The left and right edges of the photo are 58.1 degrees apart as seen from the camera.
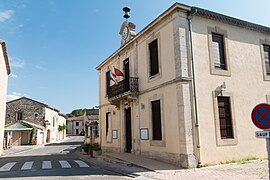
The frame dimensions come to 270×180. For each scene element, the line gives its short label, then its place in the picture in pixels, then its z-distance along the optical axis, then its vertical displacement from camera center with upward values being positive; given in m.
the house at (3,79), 16.75 +3.48
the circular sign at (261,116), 4.68 +0.11
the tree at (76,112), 103.34 +5.57
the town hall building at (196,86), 9.91 +1.67
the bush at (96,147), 15.11 -1.39
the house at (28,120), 32.72 +0.91
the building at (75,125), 78.60 +0.06
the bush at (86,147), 17.26 -1.60
